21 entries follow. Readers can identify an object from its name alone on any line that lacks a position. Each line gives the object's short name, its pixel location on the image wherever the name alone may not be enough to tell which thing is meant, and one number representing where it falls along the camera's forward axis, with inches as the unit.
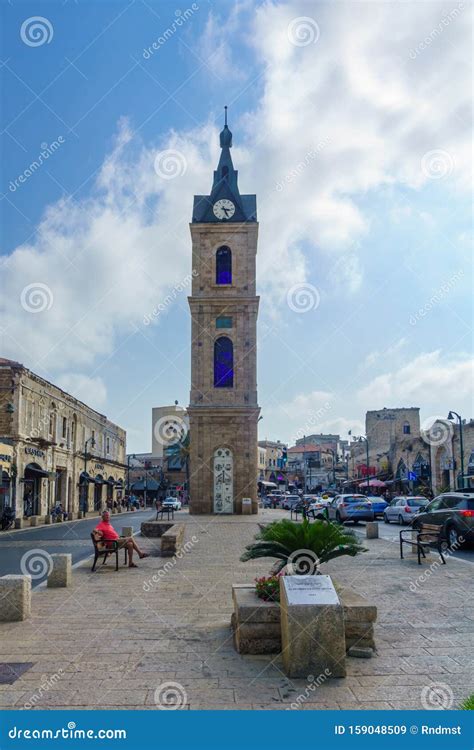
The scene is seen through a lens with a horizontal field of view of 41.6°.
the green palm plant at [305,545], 307.7
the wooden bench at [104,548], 523.2
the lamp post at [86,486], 1936.5
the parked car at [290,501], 1774.6
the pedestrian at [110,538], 535.2
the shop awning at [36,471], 1467.5
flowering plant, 281.0
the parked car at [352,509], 1142.3
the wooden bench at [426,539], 536.4
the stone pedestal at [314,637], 230.1
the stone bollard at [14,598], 334.0
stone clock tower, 1493.6
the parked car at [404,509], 1093.1
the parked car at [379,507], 1350.9
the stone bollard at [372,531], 815.1
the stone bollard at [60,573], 440.5
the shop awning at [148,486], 3043.8
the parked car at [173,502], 1984.0
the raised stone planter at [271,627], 261.7
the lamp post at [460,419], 1325.0
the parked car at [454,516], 661.3
